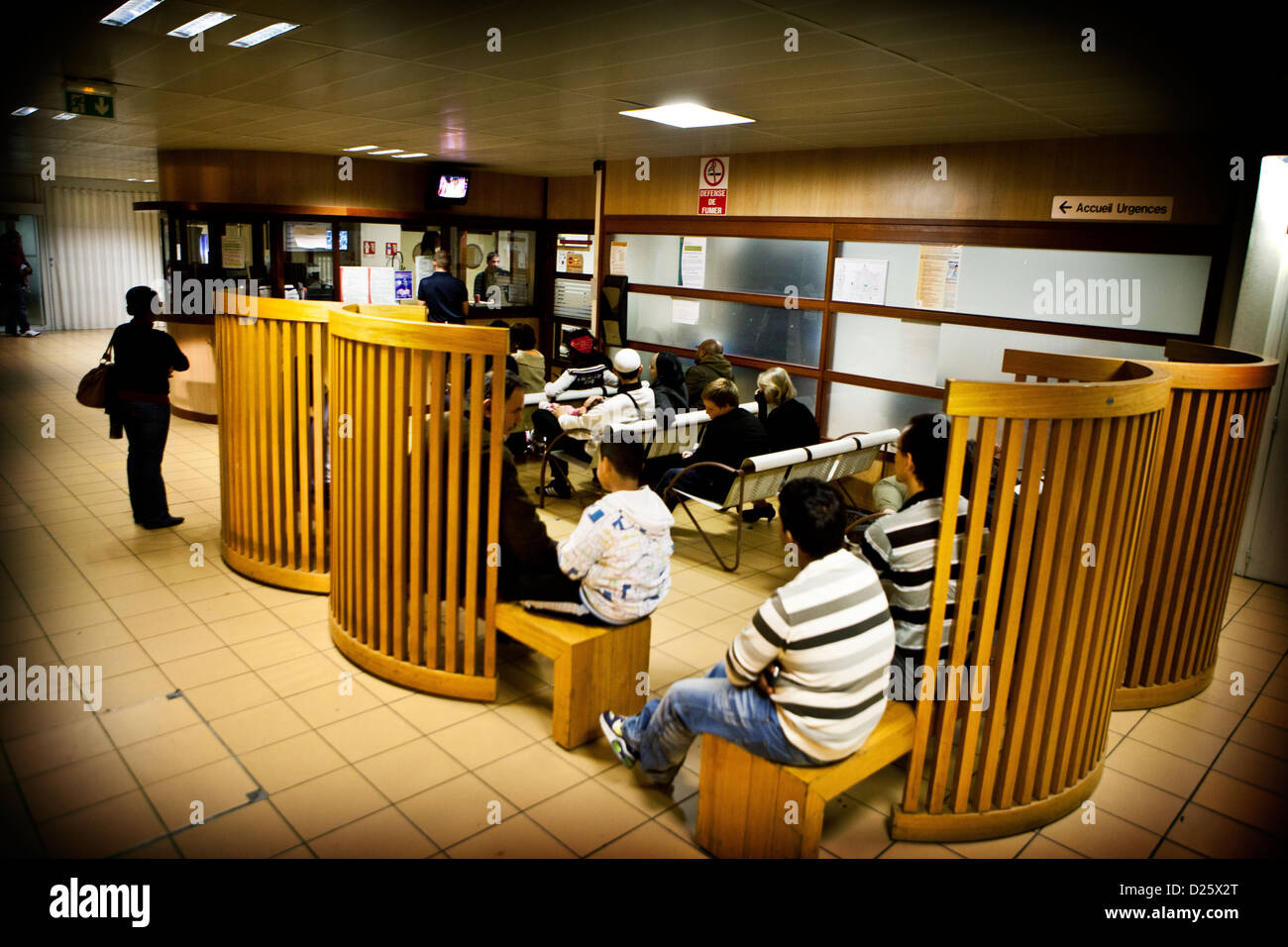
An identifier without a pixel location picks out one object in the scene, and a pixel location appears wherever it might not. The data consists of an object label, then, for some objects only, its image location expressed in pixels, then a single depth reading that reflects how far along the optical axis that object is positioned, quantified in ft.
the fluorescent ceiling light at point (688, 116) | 18.81
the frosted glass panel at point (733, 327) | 26.59
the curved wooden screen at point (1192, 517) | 12.44
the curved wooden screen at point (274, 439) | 15.57
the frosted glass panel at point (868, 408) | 24.11
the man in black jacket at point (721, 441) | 19.30
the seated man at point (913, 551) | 10.03
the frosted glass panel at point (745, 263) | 25.88
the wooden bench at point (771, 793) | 8.96
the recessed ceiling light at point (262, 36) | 13.16
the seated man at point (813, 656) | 8.61
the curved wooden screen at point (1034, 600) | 9.02
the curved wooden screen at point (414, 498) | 11.83
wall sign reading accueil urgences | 18.71
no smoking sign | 27.04
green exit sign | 18.45
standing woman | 18.85
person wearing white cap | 20.89
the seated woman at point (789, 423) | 19.94
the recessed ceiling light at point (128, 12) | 11.99
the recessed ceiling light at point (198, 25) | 12.59
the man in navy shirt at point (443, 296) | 29.66
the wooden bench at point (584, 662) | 11.58
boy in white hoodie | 11.33
